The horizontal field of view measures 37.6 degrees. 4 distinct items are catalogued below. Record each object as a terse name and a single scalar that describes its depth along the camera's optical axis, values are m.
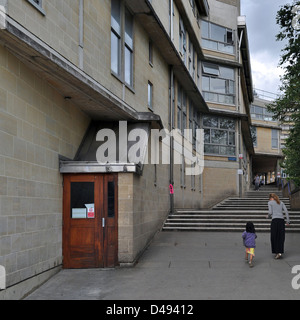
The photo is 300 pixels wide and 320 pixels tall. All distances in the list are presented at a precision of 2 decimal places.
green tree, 12.15
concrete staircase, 16.02
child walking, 10.26
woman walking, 11.09
